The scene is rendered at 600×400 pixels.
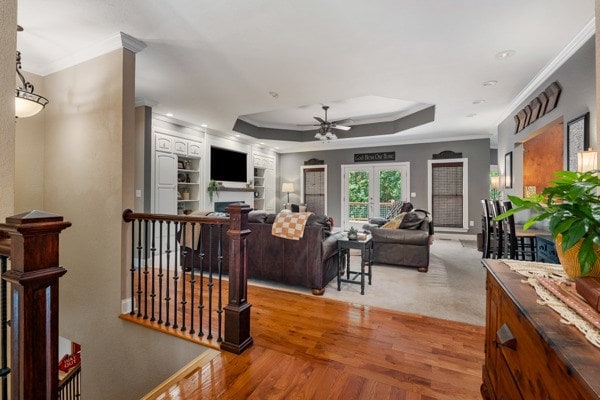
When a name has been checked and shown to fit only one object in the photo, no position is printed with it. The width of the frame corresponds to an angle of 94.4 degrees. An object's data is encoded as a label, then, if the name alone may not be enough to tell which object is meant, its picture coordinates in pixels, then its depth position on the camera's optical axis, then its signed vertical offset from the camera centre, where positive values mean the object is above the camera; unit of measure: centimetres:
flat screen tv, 646 +83
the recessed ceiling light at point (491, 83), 377 +160
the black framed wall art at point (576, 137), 267 +64
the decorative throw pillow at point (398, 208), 628 -19
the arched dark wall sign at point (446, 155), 721 +117
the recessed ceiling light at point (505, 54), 299 +159
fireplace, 651 -15
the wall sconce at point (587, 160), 213 +31
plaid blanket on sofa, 328 -31
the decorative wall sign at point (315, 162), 883 +120
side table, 330 -62
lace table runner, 74 -32
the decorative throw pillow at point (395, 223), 455 -38
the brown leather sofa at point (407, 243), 428 -69
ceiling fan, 564 +147
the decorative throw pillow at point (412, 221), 441 -34
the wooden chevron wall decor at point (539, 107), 330 +125
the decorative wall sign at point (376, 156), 790 +125
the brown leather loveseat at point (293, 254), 326 -68
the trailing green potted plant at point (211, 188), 620 +24
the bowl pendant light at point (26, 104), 215 +75
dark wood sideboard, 61 -42
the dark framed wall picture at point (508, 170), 501 +55
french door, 785 +28
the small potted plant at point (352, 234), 350 -44
